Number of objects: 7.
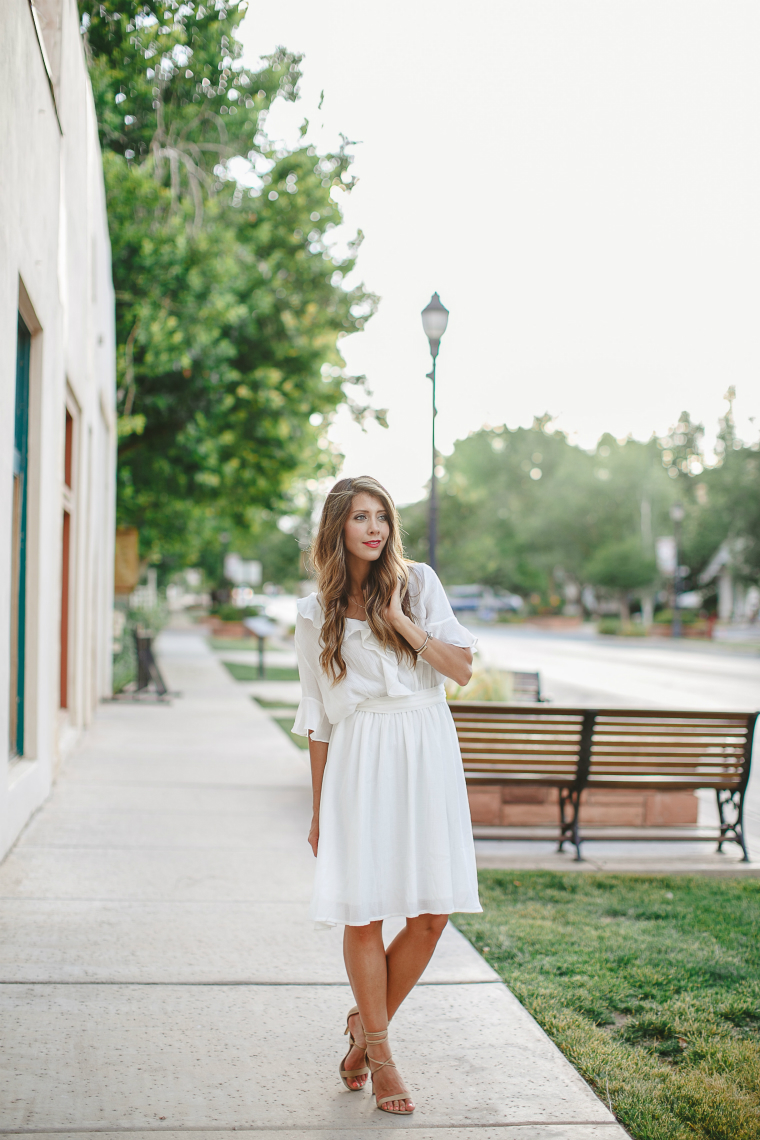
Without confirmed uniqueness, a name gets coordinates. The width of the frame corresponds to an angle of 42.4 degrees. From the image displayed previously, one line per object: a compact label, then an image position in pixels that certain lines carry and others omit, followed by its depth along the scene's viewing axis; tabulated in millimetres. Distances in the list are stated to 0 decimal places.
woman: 3014
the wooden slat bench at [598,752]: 6062
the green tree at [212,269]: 11883
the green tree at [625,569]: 47000
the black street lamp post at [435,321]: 9453
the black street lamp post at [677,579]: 39156
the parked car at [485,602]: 71875
